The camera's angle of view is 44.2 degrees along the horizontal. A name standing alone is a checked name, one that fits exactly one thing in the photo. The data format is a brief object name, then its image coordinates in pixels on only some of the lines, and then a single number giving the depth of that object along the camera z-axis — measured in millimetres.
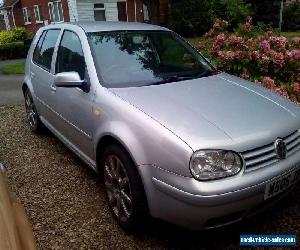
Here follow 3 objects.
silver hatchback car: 2494
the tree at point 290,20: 25109
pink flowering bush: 5359
